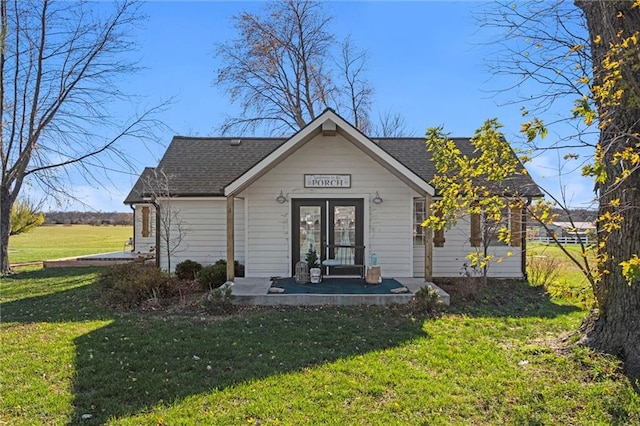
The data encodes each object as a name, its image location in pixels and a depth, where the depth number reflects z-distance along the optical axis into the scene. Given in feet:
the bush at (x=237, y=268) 37.70
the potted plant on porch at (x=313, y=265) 33.09
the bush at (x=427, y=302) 25.91
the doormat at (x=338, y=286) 29.48
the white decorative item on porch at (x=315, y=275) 33.06
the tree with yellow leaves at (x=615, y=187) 15.22
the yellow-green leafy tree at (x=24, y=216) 64.23
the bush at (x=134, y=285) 28.07
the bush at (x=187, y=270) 37.65
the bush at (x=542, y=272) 37.17
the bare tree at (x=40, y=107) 48.08
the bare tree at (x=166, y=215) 39.73
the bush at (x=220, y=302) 25.89
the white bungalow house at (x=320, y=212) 33.58
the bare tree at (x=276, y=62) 77.36
